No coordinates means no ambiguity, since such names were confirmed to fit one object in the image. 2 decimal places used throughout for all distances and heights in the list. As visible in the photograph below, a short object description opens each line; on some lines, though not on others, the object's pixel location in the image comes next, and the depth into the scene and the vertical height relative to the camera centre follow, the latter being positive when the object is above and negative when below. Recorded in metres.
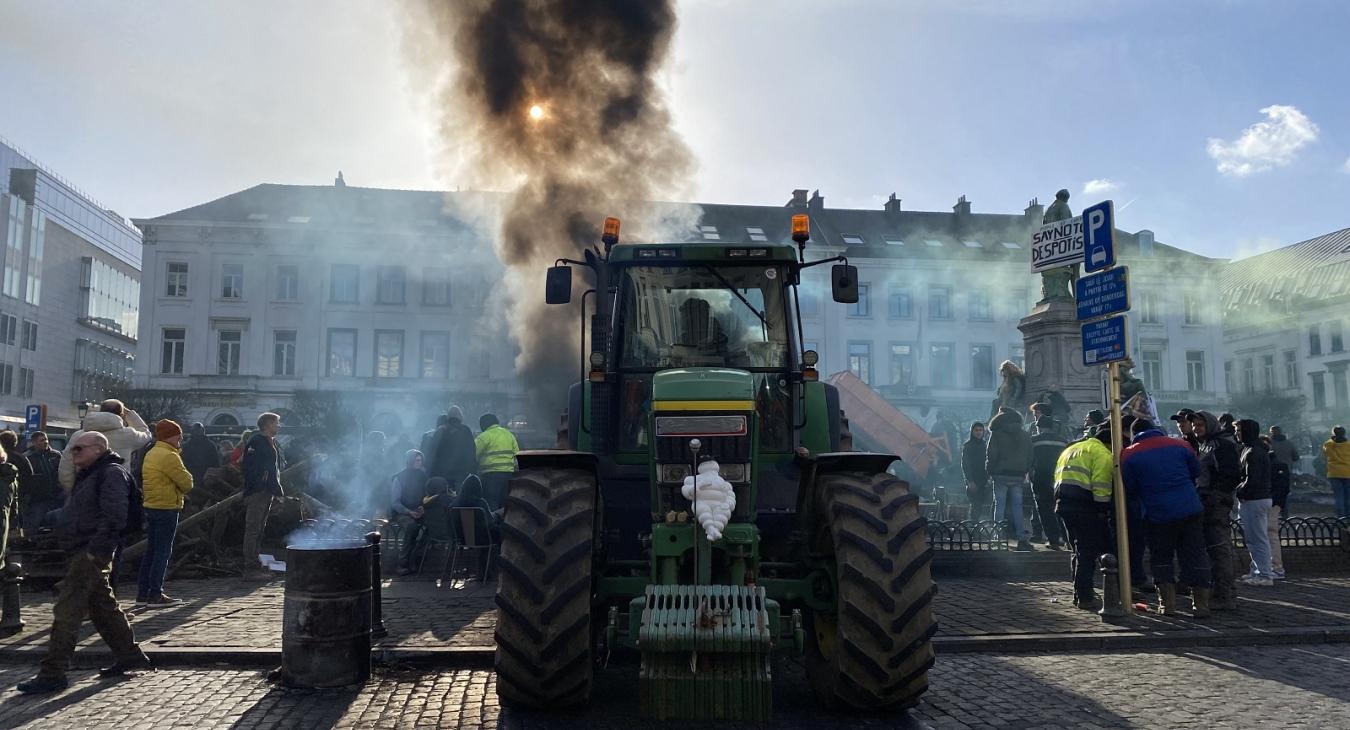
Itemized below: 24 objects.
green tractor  4.91 -0.54
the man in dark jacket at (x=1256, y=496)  10.85 -0.64
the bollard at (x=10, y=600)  7.87 -1.39
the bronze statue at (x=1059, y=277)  18.62 +3.28
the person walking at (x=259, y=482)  11.28 -0.56
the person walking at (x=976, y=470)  15.49 -0.51
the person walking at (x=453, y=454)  12.80 -0.24
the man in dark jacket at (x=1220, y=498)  9.29 -0.58
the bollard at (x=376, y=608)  7.79 -1.45
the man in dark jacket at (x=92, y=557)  6.31 -0.85
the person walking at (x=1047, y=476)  12.38 -0.47
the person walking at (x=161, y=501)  9.47 -0.67
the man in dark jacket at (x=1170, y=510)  8.74 -0.64
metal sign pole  9.01 -0.63
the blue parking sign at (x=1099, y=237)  9.49 +2.06
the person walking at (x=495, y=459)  12.07 -0.29
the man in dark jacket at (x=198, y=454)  13.19 -0.27
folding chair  10.68 -1.04
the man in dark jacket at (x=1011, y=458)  13.21 -0.27
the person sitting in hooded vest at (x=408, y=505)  11.88 -0.87
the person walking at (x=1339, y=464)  14.77 -0.36
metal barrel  6.22 -1.23
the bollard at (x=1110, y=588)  8.71 -1.37
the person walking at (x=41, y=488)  13.10 -0.75
